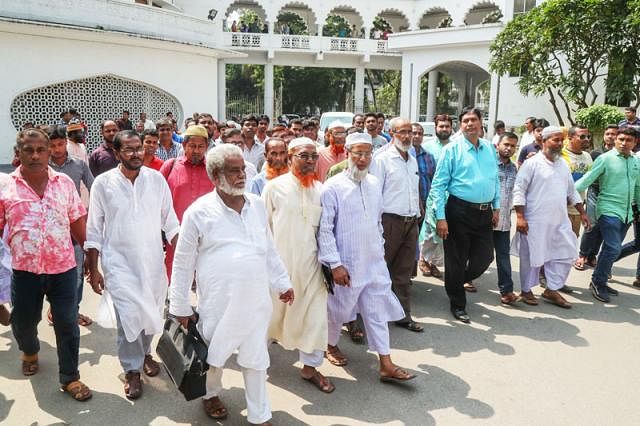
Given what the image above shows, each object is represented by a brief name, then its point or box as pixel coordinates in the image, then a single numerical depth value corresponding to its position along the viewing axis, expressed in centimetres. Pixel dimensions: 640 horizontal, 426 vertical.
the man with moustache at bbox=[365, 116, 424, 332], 473
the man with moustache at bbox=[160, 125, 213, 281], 462
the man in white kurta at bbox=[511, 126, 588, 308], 541
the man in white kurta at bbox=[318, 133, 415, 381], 375
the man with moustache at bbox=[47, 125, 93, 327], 459
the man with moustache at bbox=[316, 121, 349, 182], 582
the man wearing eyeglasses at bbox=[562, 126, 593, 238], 660
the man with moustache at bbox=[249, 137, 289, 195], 446
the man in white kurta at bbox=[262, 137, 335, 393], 372
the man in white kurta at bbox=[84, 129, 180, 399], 353
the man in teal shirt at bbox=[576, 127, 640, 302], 566
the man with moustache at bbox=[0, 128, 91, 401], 338
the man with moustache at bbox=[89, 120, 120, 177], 552
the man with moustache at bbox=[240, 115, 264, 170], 684
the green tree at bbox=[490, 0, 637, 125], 1662
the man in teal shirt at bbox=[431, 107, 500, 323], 491
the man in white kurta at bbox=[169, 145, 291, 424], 294
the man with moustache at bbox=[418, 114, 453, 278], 633
